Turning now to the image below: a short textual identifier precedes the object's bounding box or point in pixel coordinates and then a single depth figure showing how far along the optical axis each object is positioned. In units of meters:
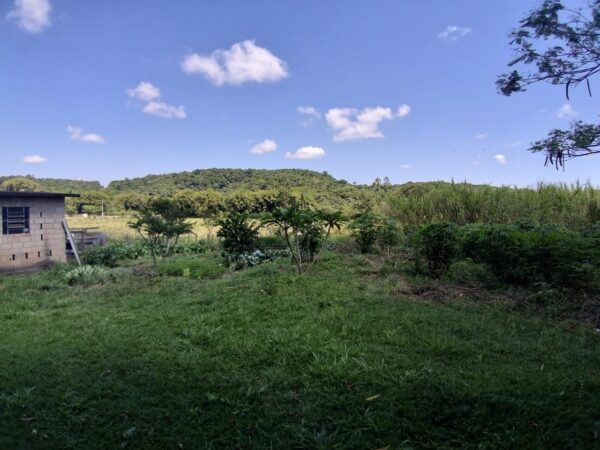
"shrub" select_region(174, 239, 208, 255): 12.99
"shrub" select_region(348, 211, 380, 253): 8.39
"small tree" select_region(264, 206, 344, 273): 6.35
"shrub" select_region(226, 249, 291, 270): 8.39
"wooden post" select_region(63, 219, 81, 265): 10.88
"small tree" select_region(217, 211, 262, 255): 9.41
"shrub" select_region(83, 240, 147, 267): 10.41
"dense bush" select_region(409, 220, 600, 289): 4.58
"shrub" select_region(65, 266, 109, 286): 7.33
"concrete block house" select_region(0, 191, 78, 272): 9.69
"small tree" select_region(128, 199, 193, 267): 9.47
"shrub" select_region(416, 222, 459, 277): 5.81
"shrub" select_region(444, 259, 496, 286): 5.53
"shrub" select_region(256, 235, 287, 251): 9.84
